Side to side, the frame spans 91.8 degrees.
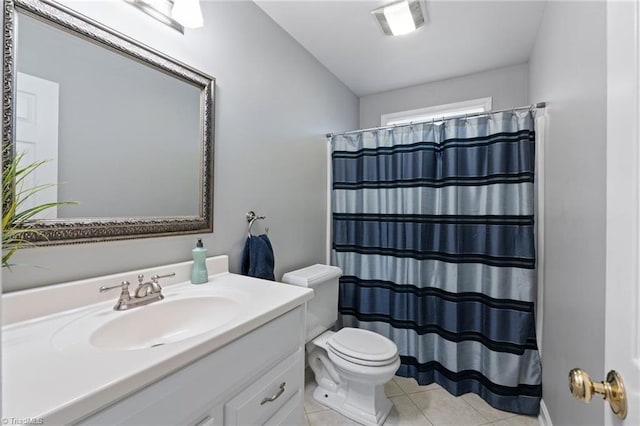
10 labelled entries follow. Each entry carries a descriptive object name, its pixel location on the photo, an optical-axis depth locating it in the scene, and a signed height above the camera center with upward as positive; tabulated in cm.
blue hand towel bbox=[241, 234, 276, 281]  159 -24
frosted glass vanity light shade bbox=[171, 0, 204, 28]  123 +80
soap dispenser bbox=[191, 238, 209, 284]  132 -24
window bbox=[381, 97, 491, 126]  247 +87
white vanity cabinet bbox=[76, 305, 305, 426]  71 -48
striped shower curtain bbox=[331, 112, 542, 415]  179 -22
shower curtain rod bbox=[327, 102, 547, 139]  168 +61
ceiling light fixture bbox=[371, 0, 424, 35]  169 +112
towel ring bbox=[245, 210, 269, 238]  169 -3
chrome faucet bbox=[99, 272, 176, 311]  105 -29
